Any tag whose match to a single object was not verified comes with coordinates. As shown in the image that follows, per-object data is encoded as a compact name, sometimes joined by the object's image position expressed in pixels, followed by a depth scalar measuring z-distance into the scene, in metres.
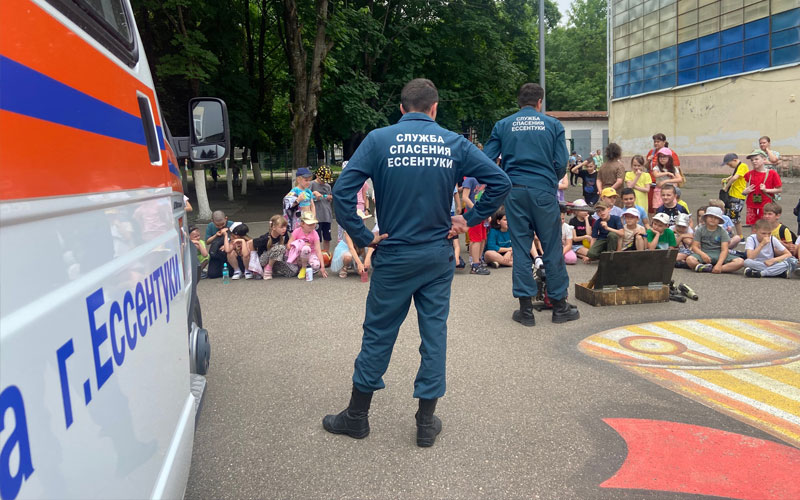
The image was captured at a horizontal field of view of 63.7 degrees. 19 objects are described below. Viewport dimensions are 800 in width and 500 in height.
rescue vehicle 1.08
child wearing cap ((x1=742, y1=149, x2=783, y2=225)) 9.59
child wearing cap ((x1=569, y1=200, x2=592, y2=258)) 10.14
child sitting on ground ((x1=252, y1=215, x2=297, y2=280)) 9.18
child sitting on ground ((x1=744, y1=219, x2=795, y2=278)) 8.05
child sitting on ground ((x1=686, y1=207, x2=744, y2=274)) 8.52
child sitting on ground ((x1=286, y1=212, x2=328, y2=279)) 9.12
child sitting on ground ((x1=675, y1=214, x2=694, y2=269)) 8.95
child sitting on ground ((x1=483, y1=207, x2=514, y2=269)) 9.60
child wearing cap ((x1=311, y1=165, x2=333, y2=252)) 10.12
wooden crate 6.85
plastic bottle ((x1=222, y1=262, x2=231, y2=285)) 9.03
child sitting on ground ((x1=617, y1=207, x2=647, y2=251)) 8.55
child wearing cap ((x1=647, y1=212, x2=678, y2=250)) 8.63
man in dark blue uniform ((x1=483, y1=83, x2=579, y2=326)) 5.90
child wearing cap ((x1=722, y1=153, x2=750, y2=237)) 10.08
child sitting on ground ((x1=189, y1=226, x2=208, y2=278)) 9.41
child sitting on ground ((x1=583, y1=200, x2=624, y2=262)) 8.63
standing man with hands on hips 3.49
